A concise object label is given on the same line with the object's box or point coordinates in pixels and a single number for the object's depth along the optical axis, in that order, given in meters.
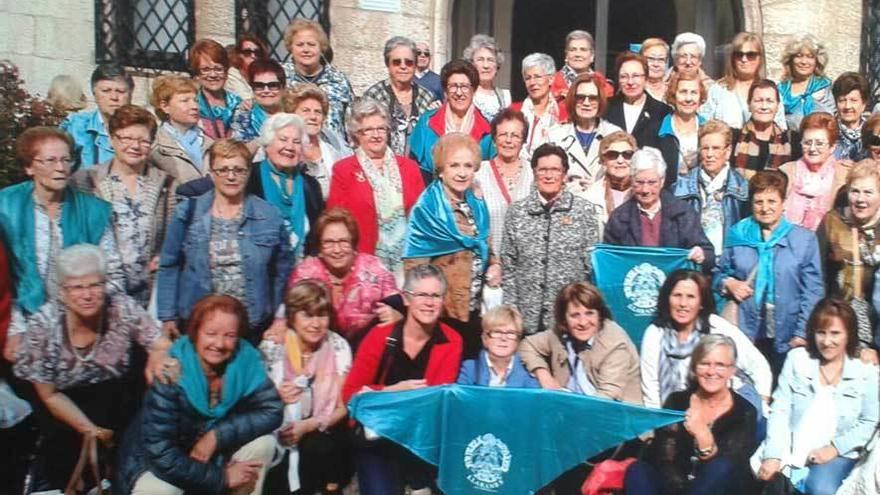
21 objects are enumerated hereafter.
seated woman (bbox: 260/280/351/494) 6.92
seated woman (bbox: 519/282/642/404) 7.11
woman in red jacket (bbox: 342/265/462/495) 7.02
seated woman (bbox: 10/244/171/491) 6.72
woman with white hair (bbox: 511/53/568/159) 8.49
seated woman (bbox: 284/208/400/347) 7.09
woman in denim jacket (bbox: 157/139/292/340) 7.00
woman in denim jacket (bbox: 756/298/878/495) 7.18
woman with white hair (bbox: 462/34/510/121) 8.81
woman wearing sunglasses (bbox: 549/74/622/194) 7.97
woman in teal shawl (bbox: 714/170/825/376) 7.46
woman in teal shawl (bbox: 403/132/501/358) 7.34
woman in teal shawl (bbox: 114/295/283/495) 6.60
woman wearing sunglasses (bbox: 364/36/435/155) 8.48
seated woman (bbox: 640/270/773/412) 7.16
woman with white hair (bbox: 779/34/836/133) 9.02
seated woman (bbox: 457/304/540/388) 7.01
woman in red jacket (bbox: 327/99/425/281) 7.46
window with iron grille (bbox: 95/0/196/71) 10.67
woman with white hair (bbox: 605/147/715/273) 7.44
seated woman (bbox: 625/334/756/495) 7.03
